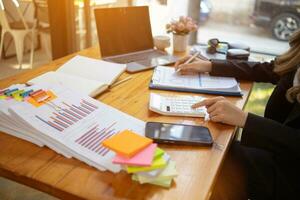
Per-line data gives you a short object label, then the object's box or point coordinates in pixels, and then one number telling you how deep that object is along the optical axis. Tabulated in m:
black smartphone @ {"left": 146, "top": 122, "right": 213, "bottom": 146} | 0.86
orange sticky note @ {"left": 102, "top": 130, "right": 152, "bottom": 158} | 0.70
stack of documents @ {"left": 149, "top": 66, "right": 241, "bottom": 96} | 1.21
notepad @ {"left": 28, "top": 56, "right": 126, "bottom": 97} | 1.12
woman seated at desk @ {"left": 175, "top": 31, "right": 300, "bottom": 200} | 0.92
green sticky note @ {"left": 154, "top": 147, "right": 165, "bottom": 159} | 0.72
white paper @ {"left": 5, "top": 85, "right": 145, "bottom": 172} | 0.78
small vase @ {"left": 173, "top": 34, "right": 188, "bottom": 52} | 1.71
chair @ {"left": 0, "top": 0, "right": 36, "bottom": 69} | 3.59
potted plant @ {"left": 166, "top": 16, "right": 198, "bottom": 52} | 1.70
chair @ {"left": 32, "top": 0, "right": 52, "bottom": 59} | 3.89
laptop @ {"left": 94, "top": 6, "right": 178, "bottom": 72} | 1.50
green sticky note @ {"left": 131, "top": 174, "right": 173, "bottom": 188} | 0.70
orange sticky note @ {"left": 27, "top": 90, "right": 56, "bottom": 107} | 0.91
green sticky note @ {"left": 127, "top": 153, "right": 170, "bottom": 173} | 0.69
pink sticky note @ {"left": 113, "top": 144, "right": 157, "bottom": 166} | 0.68
